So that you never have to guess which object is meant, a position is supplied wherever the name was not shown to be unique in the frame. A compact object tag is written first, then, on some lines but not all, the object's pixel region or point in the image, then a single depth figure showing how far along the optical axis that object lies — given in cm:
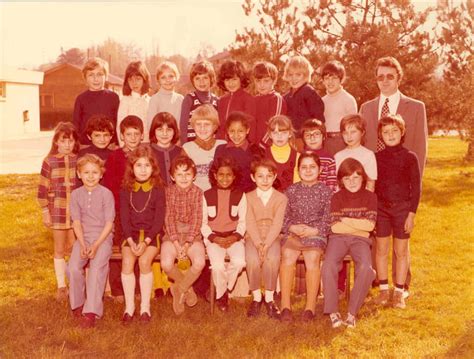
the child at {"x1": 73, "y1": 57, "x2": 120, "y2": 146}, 648
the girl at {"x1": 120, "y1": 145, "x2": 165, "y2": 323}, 544
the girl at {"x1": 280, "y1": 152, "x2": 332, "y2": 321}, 545
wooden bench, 557
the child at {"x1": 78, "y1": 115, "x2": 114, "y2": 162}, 592
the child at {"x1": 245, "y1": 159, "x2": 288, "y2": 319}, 549
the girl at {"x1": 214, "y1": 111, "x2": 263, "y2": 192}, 584
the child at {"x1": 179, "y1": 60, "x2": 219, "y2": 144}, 636
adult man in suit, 600
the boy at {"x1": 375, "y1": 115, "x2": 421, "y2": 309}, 575
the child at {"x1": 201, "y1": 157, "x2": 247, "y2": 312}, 557
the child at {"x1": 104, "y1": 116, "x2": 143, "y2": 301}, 582
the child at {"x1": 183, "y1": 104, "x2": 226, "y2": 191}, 592
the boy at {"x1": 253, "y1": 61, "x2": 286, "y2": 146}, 624
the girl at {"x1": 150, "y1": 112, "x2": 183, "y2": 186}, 584
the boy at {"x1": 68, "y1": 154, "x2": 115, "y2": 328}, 538
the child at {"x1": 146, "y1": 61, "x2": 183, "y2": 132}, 653
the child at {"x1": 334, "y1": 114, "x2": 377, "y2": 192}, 578
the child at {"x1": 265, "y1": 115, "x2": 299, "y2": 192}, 583
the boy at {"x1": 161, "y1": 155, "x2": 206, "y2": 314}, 553
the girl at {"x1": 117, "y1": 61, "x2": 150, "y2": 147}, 645
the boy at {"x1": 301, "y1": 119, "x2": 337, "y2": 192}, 582
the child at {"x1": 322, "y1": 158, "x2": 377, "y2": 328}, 536
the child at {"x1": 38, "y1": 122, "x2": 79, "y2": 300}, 598
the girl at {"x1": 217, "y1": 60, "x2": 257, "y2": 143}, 634
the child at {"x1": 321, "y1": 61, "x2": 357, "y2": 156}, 634
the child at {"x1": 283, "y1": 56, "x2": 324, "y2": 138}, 622
